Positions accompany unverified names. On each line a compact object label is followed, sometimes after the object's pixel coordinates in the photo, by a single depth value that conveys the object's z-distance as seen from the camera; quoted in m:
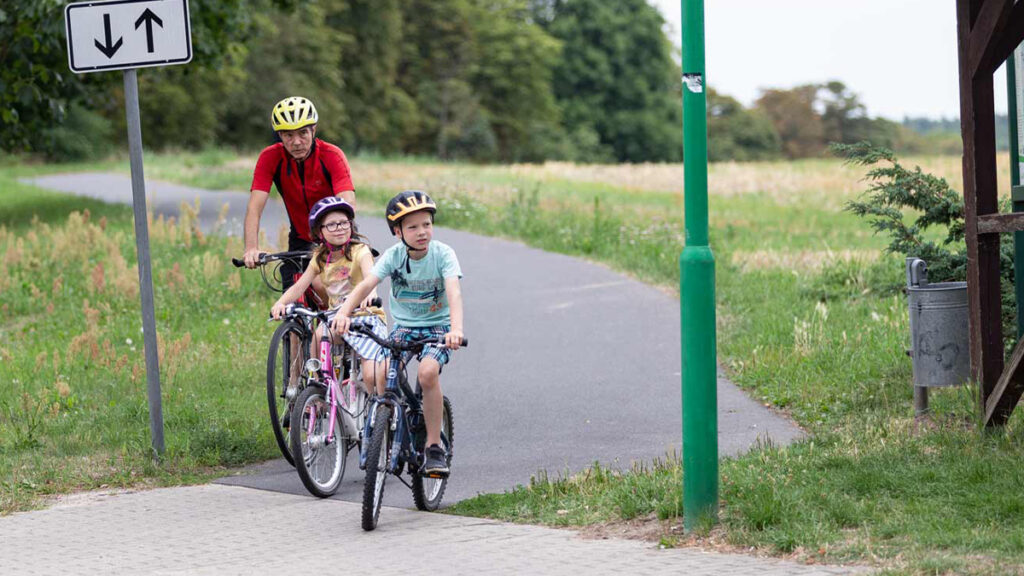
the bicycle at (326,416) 13.82
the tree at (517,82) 159.50
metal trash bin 15.61
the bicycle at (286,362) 14.84
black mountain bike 12.34
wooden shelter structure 14.30
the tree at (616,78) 173.87
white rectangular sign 15.87
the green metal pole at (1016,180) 15.77
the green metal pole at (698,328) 11.57
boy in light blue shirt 12.79
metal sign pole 16.08
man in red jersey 15.49
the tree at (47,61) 37.56
